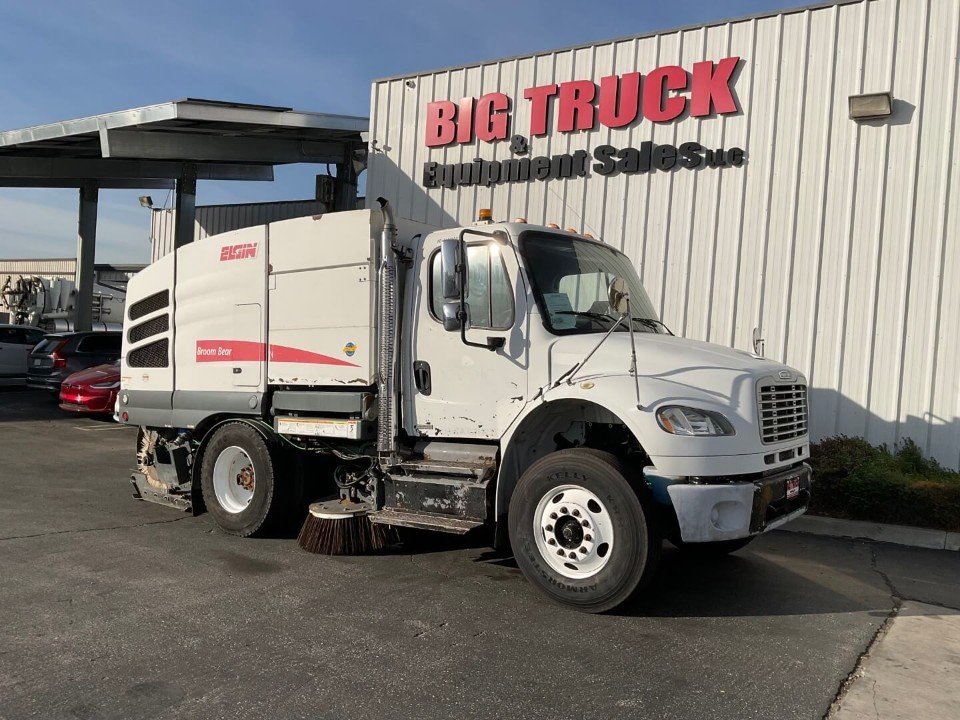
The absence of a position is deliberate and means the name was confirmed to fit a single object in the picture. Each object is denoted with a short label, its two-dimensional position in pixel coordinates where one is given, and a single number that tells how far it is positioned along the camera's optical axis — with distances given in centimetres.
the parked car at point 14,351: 1862
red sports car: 1445
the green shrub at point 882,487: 733
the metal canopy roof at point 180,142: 1458
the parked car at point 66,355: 1611
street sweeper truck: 457
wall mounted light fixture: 900
